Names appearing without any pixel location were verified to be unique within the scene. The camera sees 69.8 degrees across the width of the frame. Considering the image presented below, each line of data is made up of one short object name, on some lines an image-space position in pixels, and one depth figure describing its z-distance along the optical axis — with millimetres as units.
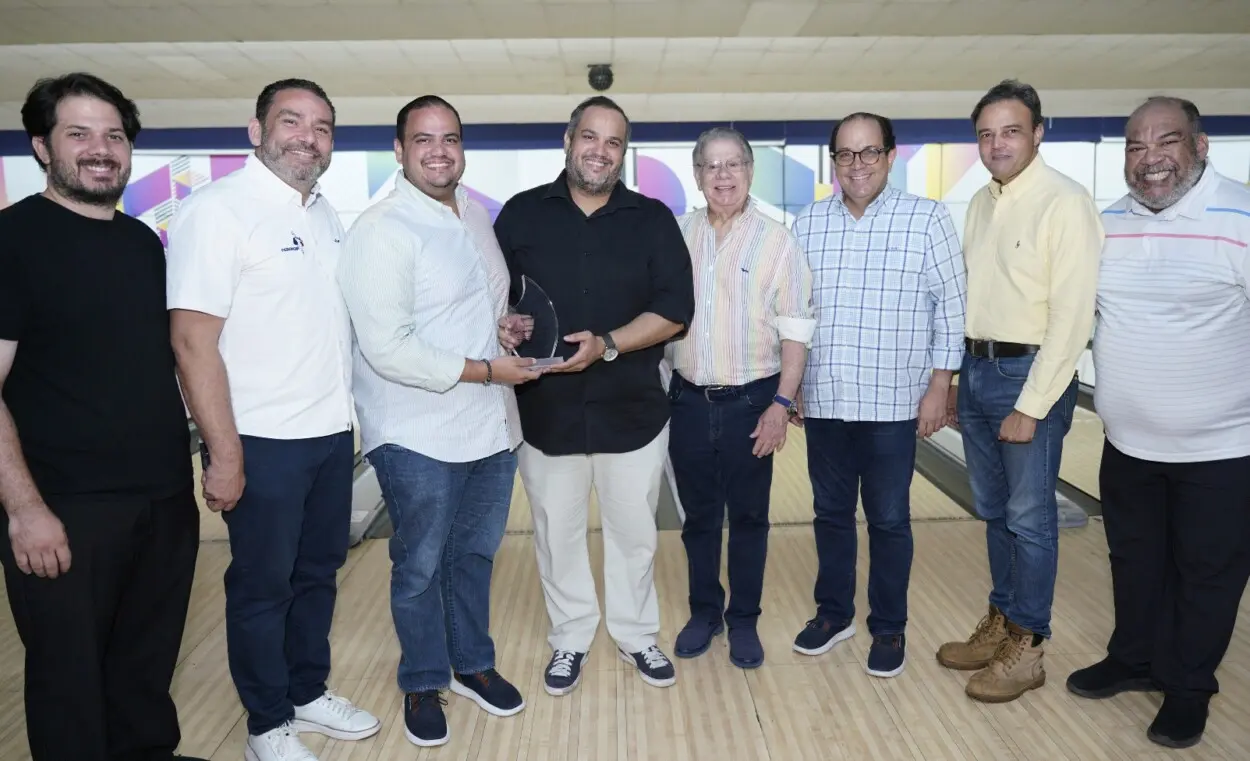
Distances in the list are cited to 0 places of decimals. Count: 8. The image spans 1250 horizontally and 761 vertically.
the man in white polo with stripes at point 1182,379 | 2000
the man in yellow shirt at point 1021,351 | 2090
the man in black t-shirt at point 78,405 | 1580
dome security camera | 6359
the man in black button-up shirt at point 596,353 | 2150
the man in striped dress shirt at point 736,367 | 2334
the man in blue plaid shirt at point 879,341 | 2277
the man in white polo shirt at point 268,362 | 1769
